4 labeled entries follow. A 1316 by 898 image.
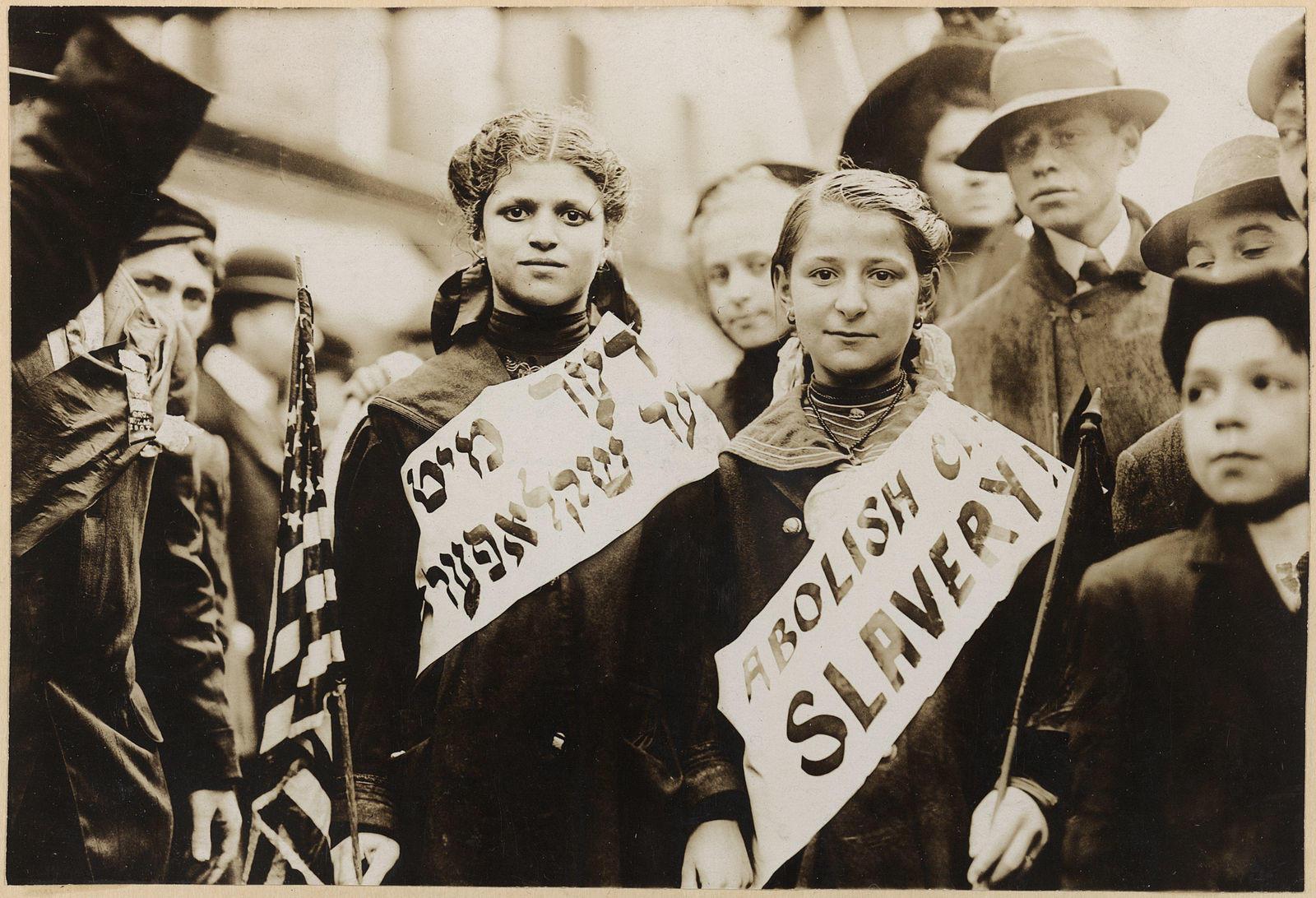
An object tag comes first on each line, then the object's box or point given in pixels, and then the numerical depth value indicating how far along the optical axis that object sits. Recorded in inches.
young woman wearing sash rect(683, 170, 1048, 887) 131.5
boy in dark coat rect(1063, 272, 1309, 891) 134.0
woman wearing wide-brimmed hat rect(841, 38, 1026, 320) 138.9
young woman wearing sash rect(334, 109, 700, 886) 131.5
